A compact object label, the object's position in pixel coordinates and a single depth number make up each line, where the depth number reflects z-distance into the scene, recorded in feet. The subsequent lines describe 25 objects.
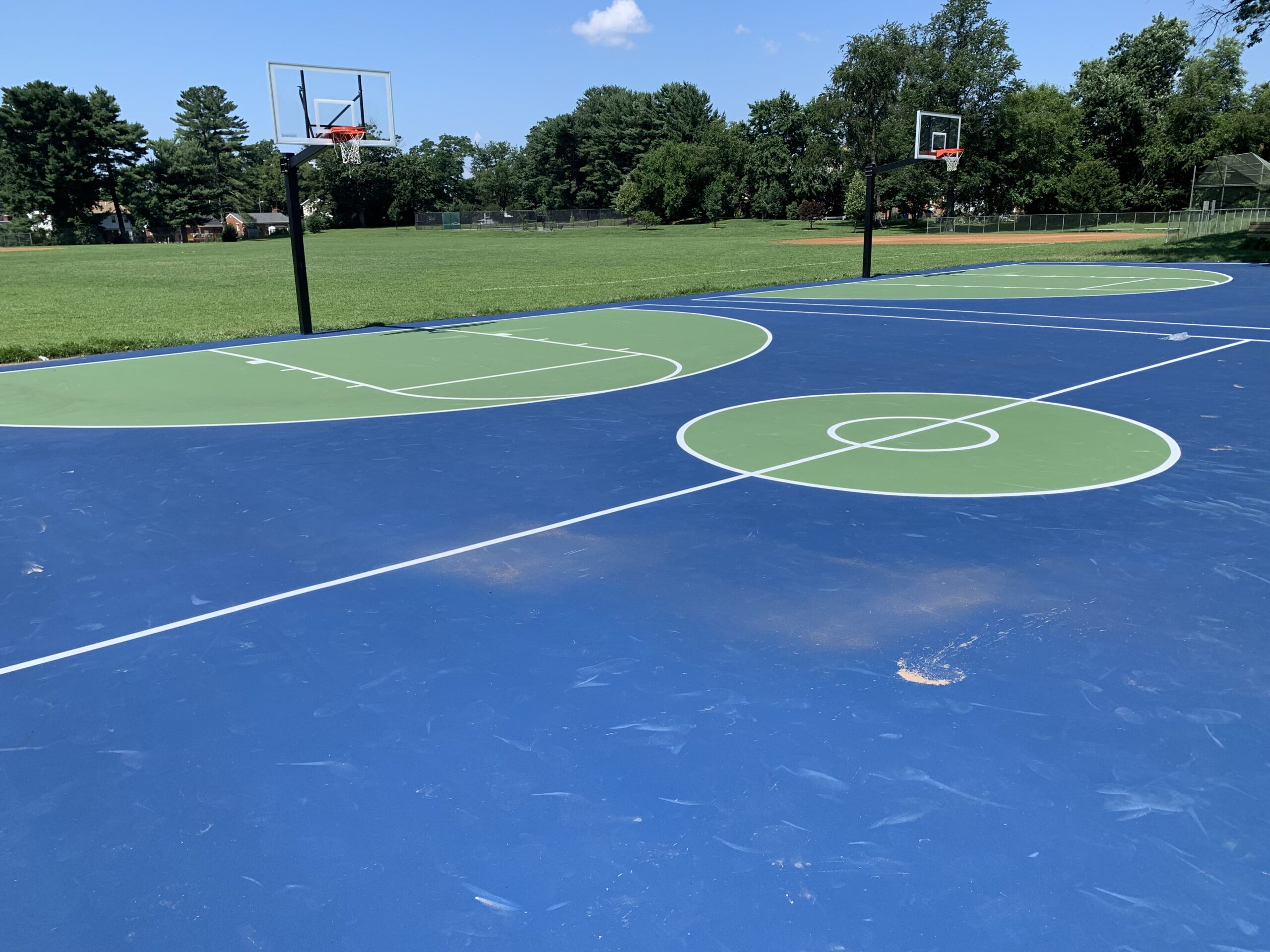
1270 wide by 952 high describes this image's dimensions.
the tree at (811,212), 244.01
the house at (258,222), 333.42
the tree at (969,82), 204.54
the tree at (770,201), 274.16
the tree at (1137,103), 226.38
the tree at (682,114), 337.11
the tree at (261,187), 359.66
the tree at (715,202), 276.82
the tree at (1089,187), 209.46
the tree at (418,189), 311.88
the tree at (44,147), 258.16
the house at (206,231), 305.73
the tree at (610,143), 335.26
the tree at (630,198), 290.56
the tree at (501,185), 363.56
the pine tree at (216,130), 348.18
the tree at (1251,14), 96.43
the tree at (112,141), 263.90
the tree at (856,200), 212.23
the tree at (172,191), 272.10
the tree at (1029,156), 208.95
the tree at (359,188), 308.60
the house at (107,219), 281.54
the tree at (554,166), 346.95
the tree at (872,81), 226.58
